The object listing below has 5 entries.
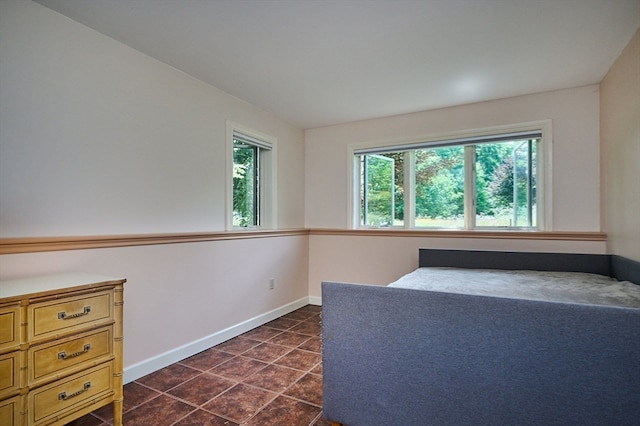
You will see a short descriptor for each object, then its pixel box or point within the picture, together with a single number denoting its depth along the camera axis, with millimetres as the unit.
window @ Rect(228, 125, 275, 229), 3379
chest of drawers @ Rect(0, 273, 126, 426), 1331
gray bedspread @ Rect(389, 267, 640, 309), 1998
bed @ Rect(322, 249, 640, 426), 1188
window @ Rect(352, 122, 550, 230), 3291
